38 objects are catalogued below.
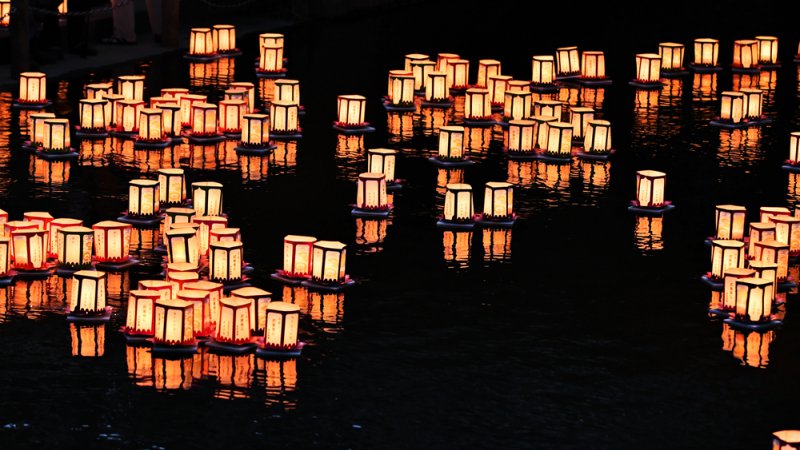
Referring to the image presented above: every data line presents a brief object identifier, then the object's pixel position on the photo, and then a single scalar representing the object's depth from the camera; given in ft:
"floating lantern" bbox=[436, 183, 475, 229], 97.55
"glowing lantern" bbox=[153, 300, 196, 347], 76.33
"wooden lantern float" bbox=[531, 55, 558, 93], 137.39
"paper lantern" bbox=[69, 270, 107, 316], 80.02
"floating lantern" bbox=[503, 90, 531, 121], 123.03
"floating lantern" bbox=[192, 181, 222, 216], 96.07
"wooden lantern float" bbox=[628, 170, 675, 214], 102.73
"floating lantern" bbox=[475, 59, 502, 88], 133.08
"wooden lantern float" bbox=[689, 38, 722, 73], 149.59
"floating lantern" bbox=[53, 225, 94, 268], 86.84
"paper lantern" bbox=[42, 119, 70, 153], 110.52
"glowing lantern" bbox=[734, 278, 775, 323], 82.07
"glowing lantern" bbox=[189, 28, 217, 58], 144.15
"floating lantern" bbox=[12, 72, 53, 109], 122.62
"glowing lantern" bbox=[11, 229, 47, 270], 85.92
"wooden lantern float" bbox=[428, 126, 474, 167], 112.27
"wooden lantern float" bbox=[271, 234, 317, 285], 86.53
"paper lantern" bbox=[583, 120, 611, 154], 115.24
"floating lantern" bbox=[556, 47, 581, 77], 141.28
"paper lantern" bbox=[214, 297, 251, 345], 76.84
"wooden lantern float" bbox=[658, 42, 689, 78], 146.82
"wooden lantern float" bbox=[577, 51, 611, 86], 140.77
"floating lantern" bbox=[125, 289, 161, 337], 77.71
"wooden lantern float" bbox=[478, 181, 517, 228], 97.86
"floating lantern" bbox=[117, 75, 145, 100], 122.01
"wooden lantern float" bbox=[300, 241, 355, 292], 85.56
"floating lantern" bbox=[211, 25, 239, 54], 146.82
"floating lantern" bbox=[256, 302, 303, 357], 76.23
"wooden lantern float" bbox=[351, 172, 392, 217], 99.35
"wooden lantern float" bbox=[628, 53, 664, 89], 140.77
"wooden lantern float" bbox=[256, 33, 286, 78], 139.23
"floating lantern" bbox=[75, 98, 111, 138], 115.85
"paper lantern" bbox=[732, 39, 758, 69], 149.07
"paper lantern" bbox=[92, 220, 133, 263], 88.22
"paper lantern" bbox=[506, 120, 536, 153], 114.42
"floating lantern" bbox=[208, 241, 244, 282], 85.40
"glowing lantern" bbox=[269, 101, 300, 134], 118.32
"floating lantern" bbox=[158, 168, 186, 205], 98.32
